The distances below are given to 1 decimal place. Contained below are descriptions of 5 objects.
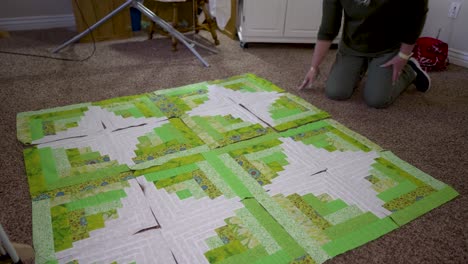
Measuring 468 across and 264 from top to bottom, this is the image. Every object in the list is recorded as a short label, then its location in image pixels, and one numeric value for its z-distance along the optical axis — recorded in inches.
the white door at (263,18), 97.6
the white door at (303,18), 98.2
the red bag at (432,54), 89.0
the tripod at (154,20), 88.8
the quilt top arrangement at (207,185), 39.9
